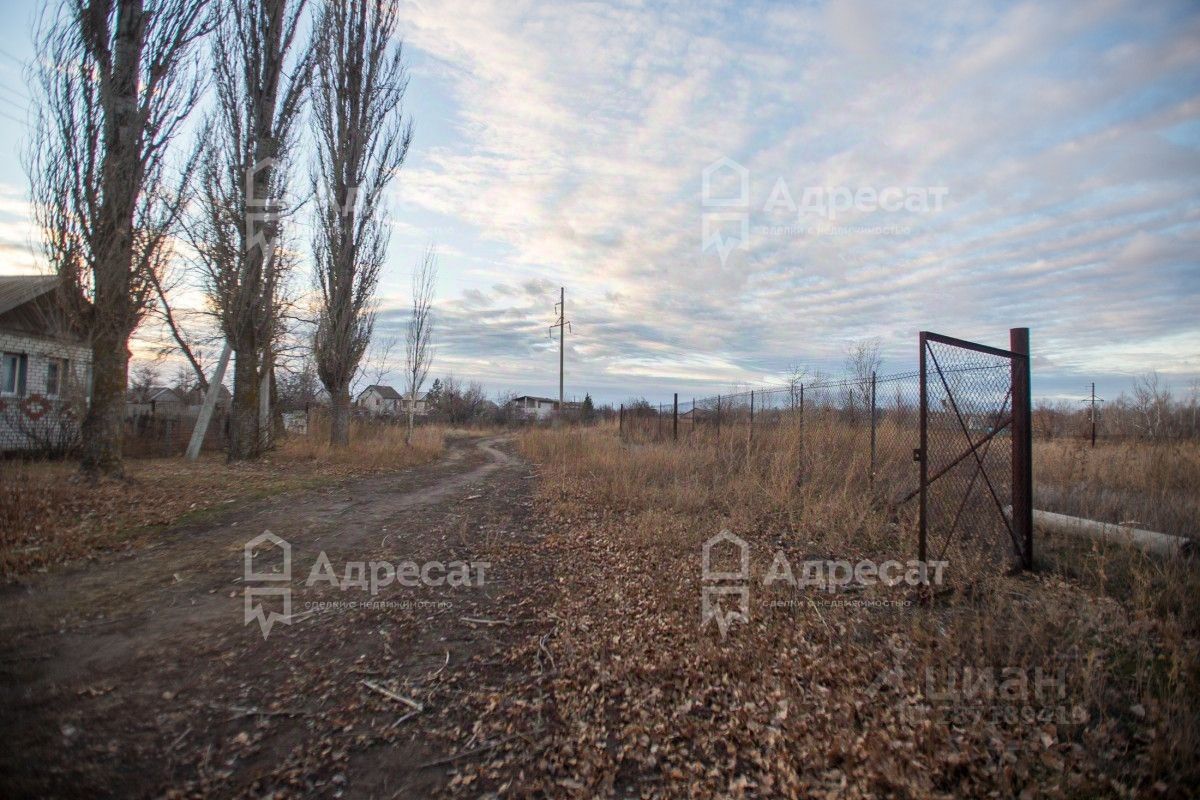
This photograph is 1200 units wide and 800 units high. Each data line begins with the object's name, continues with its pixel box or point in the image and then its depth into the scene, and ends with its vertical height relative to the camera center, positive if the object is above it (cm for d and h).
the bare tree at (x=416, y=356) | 2033 +223
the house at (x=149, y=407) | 1561 -7
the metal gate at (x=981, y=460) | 501 -38
